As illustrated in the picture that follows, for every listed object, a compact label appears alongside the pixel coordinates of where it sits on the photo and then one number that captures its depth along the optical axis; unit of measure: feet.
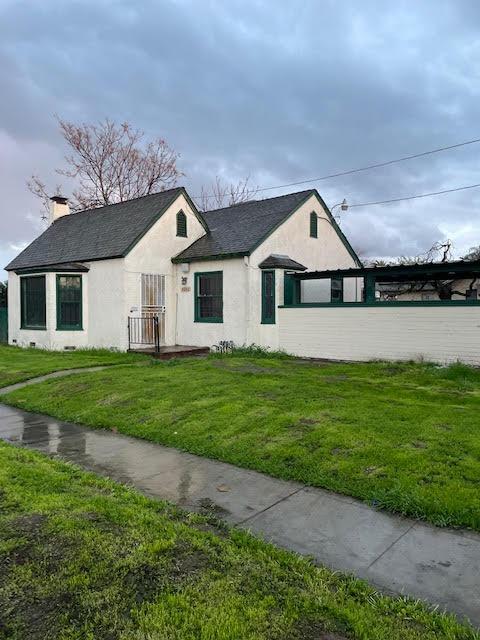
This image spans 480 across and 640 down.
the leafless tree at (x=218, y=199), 118.42
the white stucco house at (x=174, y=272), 49.55
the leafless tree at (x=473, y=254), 127.15
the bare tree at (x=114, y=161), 101.30
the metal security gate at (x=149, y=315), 51.98
